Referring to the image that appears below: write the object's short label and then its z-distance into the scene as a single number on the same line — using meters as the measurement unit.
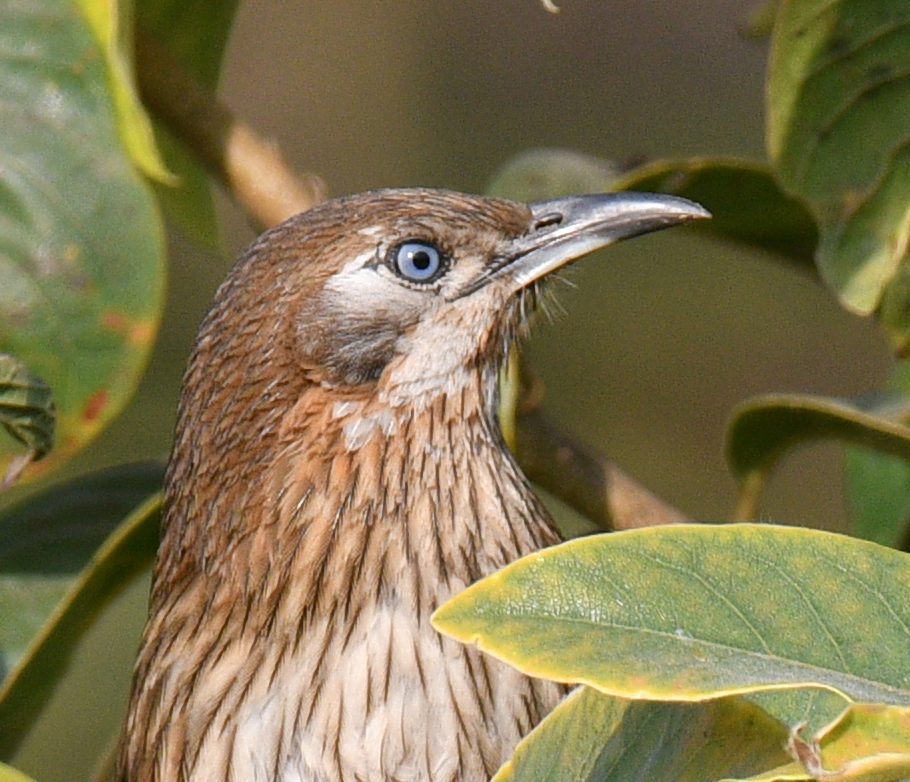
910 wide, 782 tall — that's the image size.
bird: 5.37
